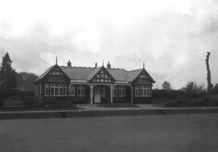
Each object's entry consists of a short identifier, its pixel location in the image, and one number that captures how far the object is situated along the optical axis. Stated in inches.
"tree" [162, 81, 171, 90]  2987.5
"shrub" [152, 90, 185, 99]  1670.2
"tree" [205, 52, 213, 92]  1776.0
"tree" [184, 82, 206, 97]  1485.0
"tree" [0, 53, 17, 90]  1857.4
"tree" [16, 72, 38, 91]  2960.6
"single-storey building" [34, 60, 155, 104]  1322.6
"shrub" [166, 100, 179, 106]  1282.1
